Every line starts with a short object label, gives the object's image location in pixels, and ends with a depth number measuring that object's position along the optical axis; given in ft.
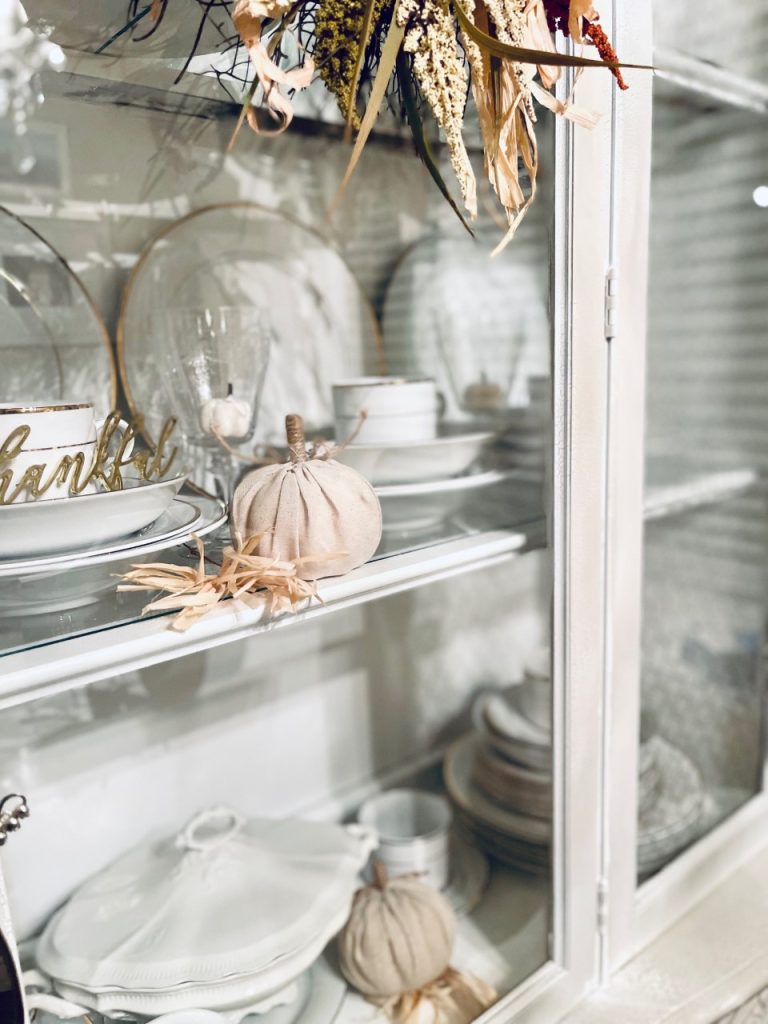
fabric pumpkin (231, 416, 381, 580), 1.98
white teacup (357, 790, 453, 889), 3.12
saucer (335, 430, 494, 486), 2.55
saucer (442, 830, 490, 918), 3.11
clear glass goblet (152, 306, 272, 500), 2.39
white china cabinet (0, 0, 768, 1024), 2.28
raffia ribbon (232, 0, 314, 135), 1.70
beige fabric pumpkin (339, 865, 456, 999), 2.62
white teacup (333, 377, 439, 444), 2.70
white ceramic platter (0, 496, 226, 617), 1.83
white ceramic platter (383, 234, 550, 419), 3.33
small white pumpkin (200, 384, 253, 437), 2.35
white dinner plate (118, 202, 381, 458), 2.56
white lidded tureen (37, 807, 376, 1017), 2.23
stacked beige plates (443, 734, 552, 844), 3.16
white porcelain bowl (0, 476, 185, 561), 1.69
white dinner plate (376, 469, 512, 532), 2.57
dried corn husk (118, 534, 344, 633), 1.83
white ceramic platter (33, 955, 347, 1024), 2.46
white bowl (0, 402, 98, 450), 1.77
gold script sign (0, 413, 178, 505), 1.74
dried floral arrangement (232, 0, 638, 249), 1.84
